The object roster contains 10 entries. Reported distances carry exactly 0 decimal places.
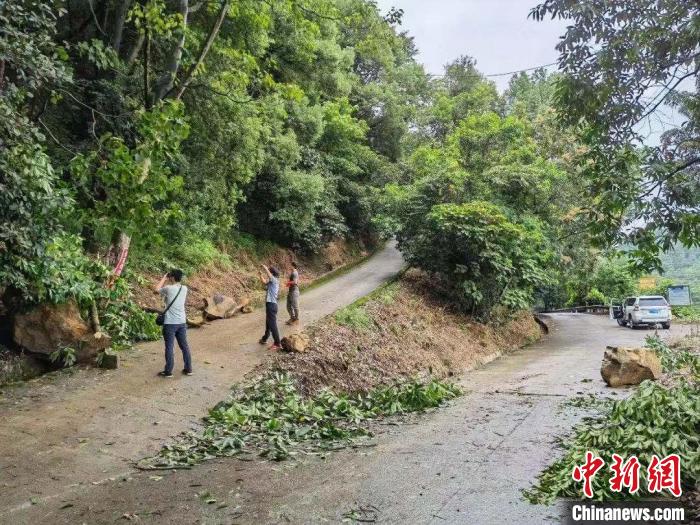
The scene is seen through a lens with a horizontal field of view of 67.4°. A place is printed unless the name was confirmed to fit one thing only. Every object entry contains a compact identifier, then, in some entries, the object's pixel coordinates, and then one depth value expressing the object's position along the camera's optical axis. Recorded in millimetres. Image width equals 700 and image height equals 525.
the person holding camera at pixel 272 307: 10922
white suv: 26000
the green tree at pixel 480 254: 17797
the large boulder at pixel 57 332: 8781
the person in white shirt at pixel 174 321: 8898
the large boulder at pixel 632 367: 10539
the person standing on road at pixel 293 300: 12547
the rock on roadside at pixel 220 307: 13484
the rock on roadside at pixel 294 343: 10812
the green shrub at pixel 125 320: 10461
